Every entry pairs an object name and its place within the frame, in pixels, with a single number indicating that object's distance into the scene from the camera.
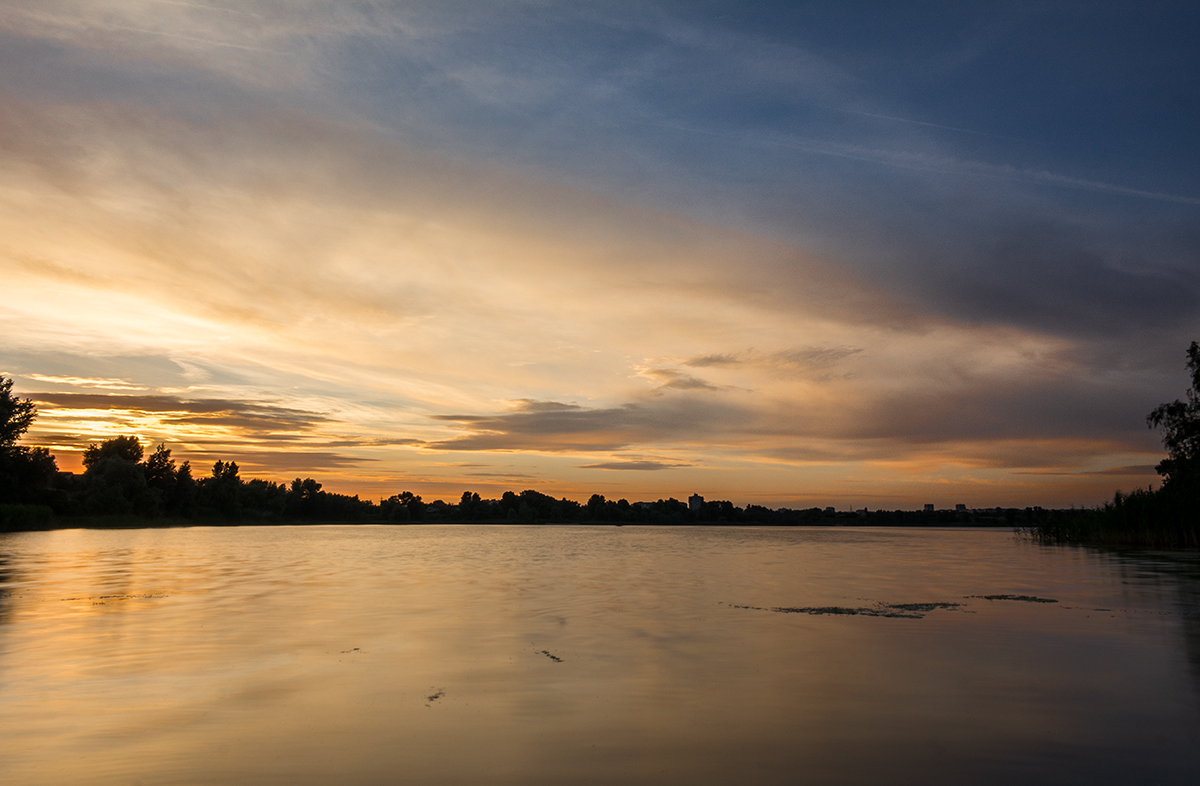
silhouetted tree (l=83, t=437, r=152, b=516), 111.12
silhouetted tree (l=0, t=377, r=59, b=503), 89.50
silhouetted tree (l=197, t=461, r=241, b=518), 153.25
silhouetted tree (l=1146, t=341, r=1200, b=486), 72.88
